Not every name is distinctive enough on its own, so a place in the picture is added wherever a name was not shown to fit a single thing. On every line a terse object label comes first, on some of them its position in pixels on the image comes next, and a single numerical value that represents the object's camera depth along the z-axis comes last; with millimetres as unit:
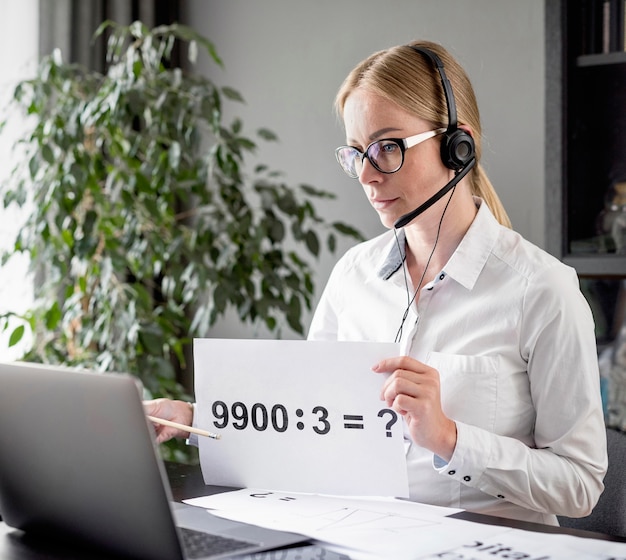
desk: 968
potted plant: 2363
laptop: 856
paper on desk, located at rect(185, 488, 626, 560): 930
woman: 1231
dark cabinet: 2008
